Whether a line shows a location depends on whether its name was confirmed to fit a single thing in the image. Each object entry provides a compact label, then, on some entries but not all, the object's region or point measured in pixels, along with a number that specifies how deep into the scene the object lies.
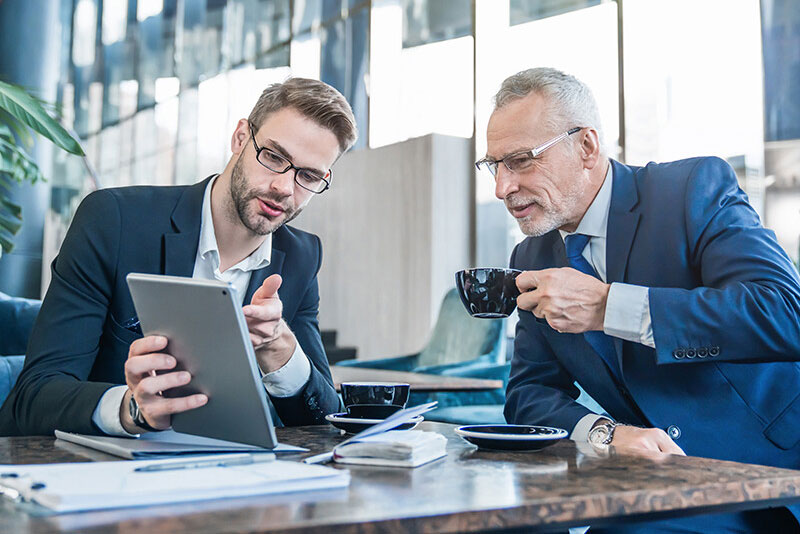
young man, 1.23
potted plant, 2.97
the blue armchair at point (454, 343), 4.43
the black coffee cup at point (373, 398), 1.25
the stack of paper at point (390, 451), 0.95
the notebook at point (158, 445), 1.01
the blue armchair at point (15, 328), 2.70
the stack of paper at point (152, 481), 0.68
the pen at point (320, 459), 0.97
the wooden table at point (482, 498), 0.64
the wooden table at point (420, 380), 2.58
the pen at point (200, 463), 0.85
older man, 1.33
